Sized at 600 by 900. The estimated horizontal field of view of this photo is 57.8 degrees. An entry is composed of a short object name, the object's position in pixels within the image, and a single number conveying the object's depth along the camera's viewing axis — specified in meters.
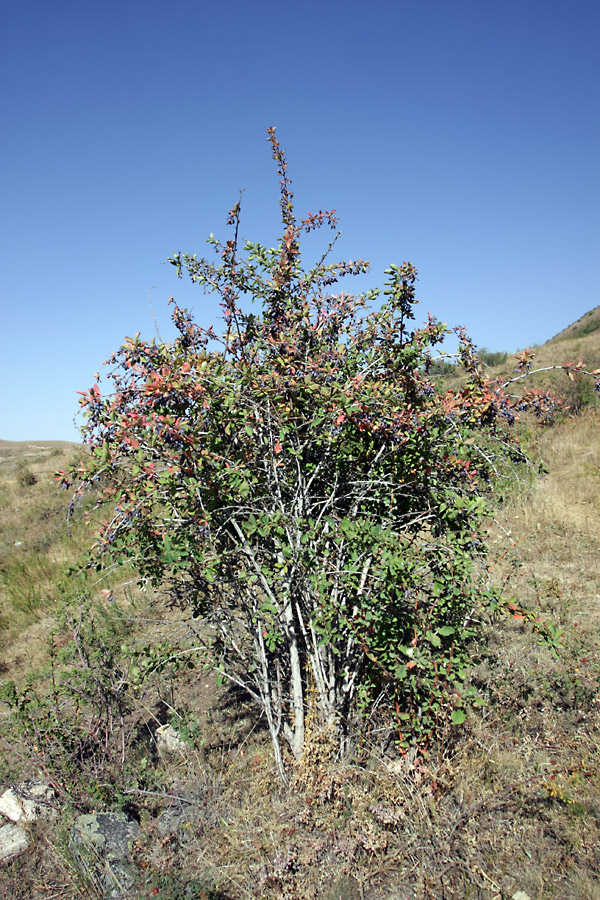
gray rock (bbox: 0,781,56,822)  3.14
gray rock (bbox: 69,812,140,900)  2.52
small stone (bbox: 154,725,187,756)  3.56
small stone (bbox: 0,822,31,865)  2.94
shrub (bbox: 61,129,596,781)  2.59
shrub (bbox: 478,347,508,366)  21.98
